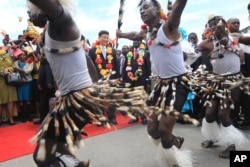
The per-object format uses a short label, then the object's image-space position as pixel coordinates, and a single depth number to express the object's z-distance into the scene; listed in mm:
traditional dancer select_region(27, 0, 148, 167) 2221
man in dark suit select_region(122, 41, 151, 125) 6247
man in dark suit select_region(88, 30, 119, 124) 5992
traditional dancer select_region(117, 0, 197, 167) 3055
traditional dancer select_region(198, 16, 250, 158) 3691
